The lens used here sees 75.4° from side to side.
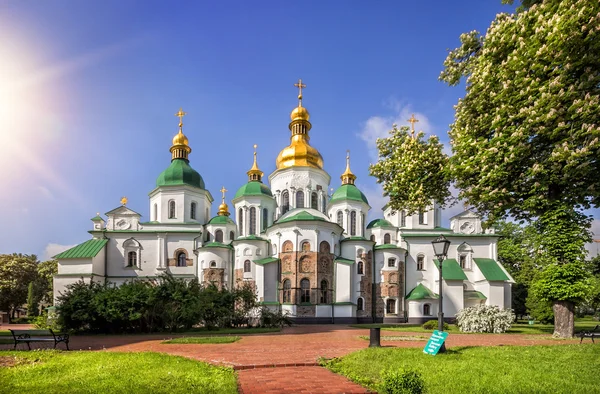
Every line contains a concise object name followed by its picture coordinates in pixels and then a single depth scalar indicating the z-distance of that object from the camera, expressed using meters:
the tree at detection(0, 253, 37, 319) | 42.91
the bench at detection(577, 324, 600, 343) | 14.16
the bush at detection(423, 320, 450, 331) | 24.66
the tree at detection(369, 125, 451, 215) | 14.44
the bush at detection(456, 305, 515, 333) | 22.12
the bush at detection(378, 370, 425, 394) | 5.64
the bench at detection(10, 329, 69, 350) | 12.05
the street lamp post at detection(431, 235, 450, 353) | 11.71
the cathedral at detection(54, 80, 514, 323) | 32.72
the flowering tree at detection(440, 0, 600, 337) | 10.22
